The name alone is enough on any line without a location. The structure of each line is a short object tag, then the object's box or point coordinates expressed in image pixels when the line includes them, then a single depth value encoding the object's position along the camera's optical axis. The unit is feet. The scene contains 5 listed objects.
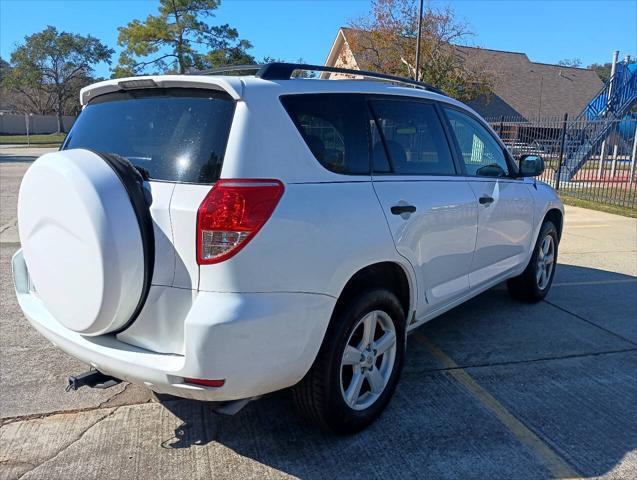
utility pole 65.57
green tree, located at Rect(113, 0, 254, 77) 119.75
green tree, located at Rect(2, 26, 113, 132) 211.82
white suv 7.63
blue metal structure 57.72
